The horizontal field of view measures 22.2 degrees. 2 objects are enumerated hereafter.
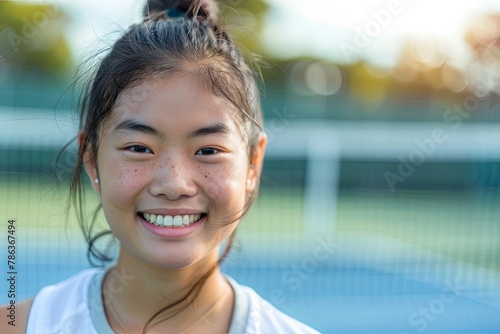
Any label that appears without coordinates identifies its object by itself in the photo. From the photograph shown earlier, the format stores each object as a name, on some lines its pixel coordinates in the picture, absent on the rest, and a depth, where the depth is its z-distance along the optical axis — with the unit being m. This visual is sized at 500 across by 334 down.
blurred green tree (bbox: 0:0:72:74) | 10.12
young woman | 1.10
